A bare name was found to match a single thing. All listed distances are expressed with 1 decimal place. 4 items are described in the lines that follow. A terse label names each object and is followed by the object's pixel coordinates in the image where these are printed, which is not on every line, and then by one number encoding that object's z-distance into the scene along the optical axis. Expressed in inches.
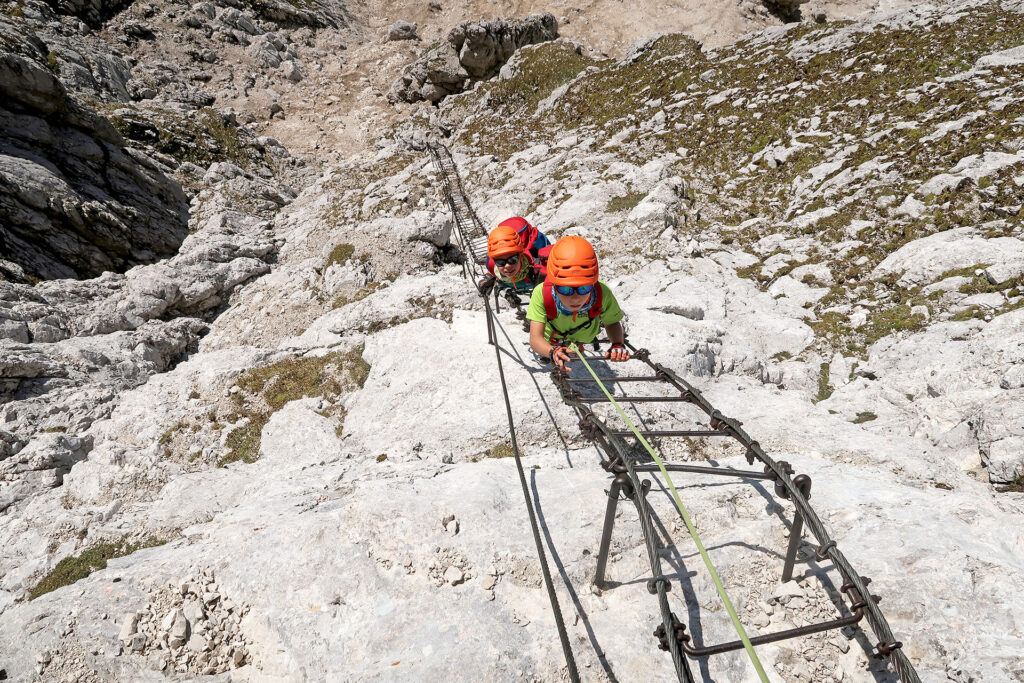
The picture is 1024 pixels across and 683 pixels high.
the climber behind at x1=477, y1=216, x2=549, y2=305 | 339.6
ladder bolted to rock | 109.3
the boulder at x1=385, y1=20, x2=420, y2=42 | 2064.6
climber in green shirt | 240.2
